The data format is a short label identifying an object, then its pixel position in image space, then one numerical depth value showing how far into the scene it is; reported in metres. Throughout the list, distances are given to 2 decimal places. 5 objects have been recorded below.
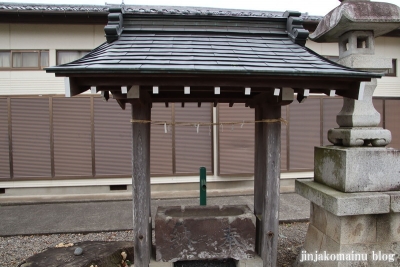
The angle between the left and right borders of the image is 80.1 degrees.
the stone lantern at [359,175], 2.94
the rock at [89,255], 3.24
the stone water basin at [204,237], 3.16
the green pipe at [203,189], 4.75
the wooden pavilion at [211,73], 2.52
